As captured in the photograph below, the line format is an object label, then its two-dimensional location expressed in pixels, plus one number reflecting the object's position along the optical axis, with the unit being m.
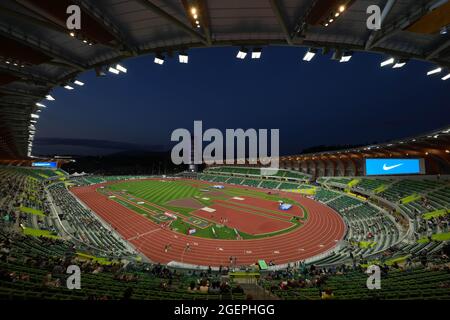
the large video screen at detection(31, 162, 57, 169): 65.19
